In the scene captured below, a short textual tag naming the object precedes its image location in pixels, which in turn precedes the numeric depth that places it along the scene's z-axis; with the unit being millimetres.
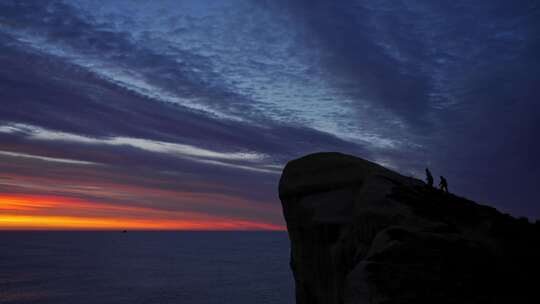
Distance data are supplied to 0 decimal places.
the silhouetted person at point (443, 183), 28062
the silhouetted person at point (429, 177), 28036
